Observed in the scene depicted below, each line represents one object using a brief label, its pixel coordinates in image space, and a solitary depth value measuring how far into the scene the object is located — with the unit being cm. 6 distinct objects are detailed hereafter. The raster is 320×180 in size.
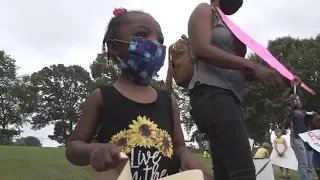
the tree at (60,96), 4910
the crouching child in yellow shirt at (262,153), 790
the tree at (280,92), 2282
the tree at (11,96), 3791
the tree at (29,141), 3394
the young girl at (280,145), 667
